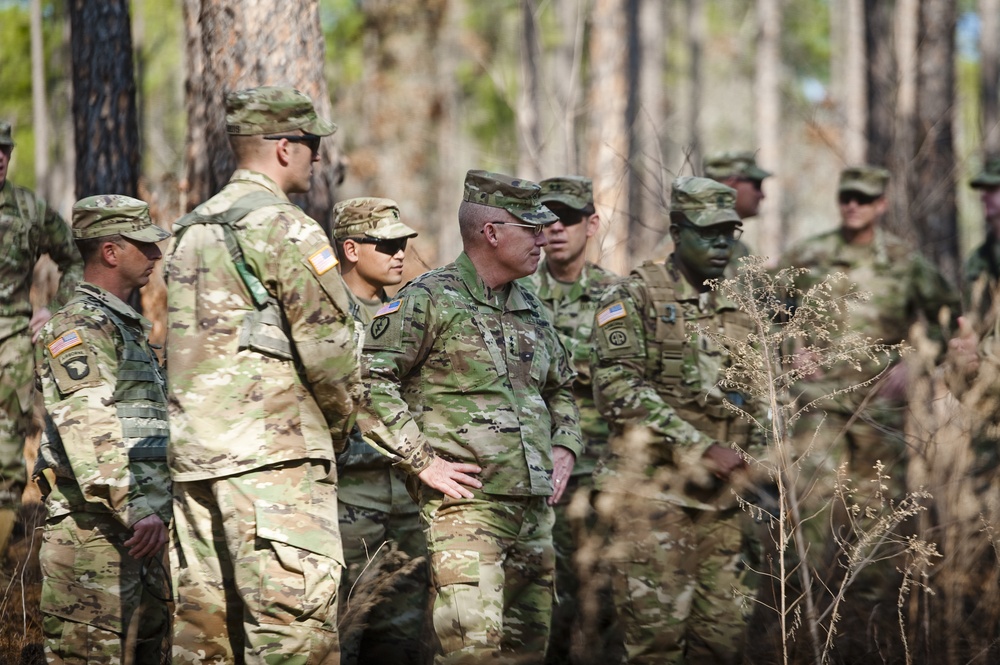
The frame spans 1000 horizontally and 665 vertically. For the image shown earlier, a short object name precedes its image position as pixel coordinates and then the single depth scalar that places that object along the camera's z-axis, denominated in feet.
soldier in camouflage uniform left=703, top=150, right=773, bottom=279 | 48.96
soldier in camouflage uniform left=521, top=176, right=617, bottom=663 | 40.15
